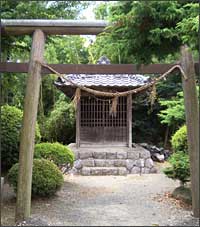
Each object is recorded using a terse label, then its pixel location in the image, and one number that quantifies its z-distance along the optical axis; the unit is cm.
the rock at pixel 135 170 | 1142
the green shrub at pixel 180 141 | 773
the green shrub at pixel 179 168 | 692
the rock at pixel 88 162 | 1138
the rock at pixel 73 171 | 1105
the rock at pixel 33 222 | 499
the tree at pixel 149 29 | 372
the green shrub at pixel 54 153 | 860
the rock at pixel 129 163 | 1139
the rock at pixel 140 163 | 1150
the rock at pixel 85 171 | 1095
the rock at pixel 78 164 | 1127
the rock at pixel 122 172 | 1101
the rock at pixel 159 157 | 1391
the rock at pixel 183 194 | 683
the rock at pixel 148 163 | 1162
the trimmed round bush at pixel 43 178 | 637
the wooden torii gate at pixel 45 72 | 509
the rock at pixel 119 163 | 1137
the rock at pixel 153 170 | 1155
